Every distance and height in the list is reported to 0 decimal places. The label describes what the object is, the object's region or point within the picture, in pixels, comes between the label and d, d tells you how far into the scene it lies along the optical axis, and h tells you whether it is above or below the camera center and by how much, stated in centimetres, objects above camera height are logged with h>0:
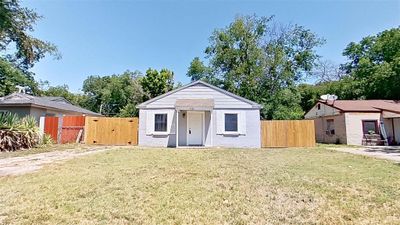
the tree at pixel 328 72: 3878 +960
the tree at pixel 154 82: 3397 +687
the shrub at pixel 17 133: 1316 +8
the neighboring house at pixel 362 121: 1911 +112
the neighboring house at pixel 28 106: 1728 +194
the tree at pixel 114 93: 3522 +614
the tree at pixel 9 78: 2956 +678
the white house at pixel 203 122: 1630 +84
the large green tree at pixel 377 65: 2498 +752
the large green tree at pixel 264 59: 2777 +846
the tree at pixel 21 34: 1326 +552
